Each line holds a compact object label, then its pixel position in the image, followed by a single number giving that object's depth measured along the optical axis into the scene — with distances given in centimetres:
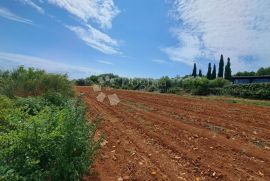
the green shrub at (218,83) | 1734
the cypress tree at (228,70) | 2722
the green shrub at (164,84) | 1991
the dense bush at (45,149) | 183
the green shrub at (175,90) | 1794
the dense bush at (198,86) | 1644
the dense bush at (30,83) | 528
